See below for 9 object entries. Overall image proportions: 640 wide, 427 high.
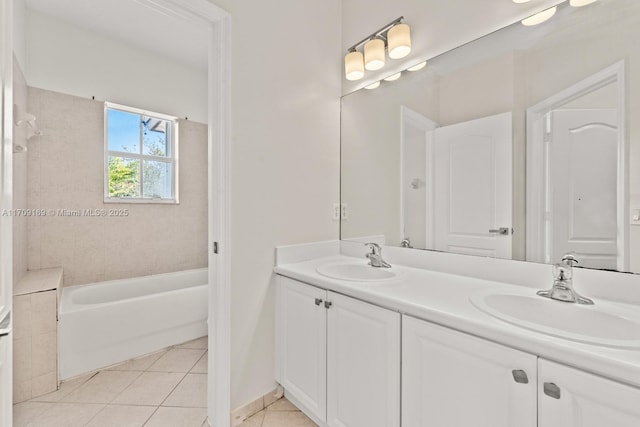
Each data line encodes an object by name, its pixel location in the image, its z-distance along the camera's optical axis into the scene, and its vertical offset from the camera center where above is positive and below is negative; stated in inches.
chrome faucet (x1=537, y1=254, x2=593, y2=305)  39.2 -10.5
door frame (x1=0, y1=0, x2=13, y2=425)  33.8 +2.8
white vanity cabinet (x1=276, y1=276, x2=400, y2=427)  42.3 -26.1
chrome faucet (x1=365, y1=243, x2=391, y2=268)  64.5 -10.8
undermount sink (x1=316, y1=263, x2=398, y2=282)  61.6 -13.7
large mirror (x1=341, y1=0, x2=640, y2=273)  40.6 +12.4
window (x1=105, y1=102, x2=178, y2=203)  106.1 +22.9
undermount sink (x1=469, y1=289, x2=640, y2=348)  30.1 -13.6
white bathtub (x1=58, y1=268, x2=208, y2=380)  73.4 -32.9
